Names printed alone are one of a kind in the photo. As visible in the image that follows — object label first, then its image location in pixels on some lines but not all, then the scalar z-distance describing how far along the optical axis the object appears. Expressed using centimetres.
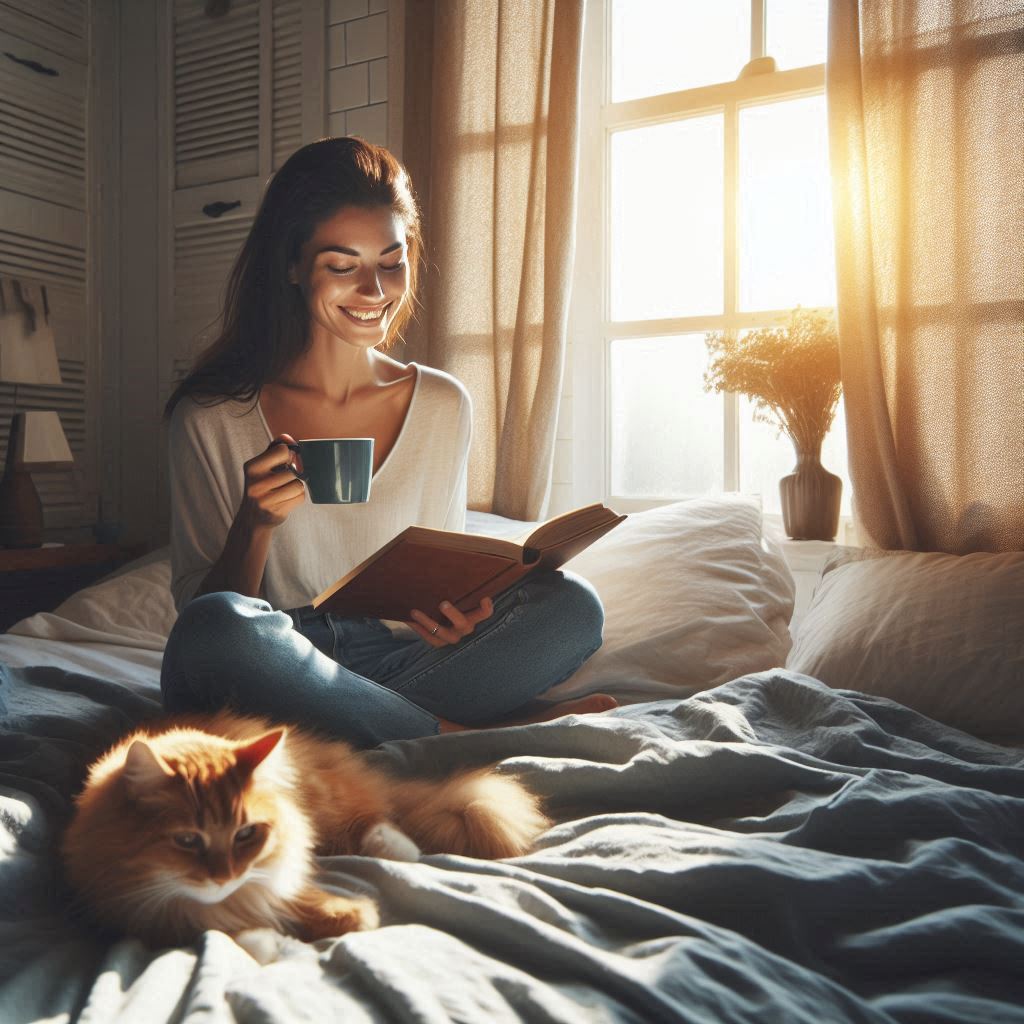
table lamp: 282
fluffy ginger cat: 79
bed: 64
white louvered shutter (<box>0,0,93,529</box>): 317
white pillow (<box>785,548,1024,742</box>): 140
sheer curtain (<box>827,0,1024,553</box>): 199
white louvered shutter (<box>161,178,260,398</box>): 327
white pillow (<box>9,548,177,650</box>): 192
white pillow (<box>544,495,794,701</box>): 162
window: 248
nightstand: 275
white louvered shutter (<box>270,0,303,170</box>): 312
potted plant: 219
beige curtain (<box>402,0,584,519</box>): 252
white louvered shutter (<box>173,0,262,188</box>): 323
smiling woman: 140
